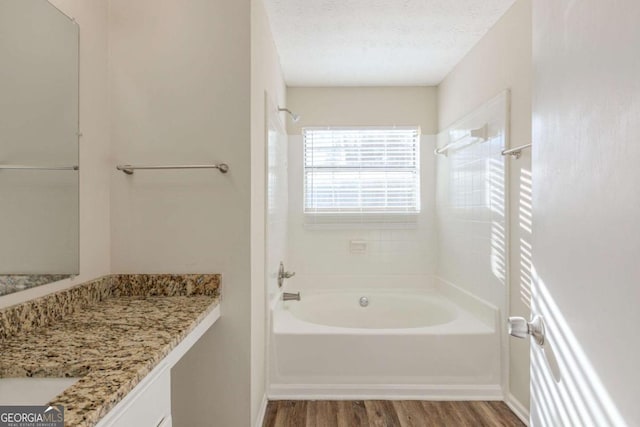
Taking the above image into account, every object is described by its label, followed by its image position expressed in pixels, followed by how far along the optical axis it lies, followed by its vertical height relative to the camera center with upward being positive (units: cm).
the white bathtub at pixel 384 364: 243 -96
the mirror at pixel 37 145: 117 +23
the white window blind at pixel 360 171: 364 +40
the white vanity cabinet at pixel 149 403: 85 -47
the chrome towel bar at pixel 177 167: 172 +21
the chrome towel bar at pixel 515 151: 206 +34
